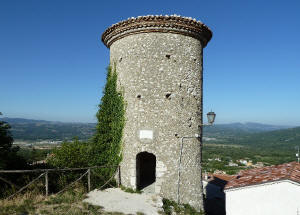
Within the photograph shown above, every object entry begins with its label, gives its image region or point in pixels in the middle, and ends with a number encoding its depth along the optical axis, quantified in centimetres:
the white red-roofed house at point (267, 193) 921
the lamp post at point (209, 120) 898
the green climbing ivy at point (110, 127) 967
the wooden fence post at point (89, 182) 854
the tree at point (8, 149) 863
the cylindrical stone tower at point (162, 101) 899
